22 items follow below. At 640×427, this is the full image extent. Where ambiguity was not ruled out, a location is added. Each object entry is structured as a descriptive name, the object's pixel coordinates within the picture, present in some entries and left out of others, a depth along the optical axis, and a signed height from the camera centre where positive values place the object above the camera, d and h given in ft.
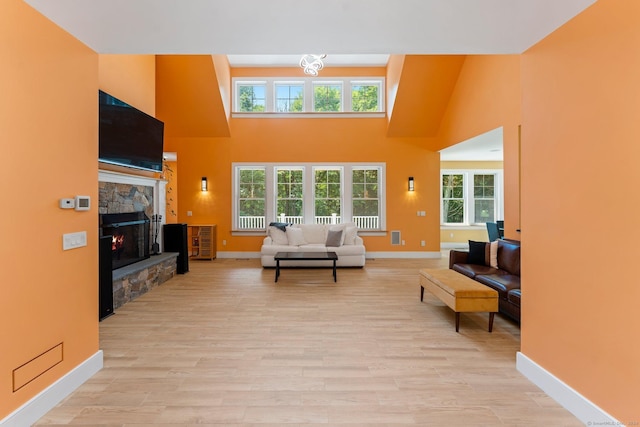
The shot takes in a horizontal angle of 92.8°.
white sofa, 21.53 -2.17
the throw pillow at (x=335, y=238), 22.36 -1.83
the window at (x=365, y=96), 26.03 +10.03
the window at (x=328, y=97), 25.98 +9.92
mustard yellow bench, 10.43 -2.92
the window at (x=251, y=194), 26.11 +1.67
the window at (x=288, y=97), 25.96 +9.92
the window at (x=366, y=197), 26.17 +1.40
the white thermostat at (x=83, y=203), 7.30 +0.27
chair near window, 24.11 -1.44
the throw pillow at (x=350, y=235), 23.03 -1.66
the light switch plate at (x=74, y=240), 7.09 -0.63
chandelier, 20.06 +9.94
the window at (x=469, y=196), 32.09 +1.79
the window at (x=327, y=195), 26.14 +1.57
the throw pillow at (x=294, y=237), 23.03 -1.79
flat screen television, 13.07 +3.82
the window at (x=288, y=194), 26.14 +1.67
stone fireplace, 14.02 -0.84
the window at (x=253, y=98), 25.94 +9.83
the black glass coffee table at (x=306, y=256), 17.92 -2.61
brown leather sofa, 10.98 -2.61
